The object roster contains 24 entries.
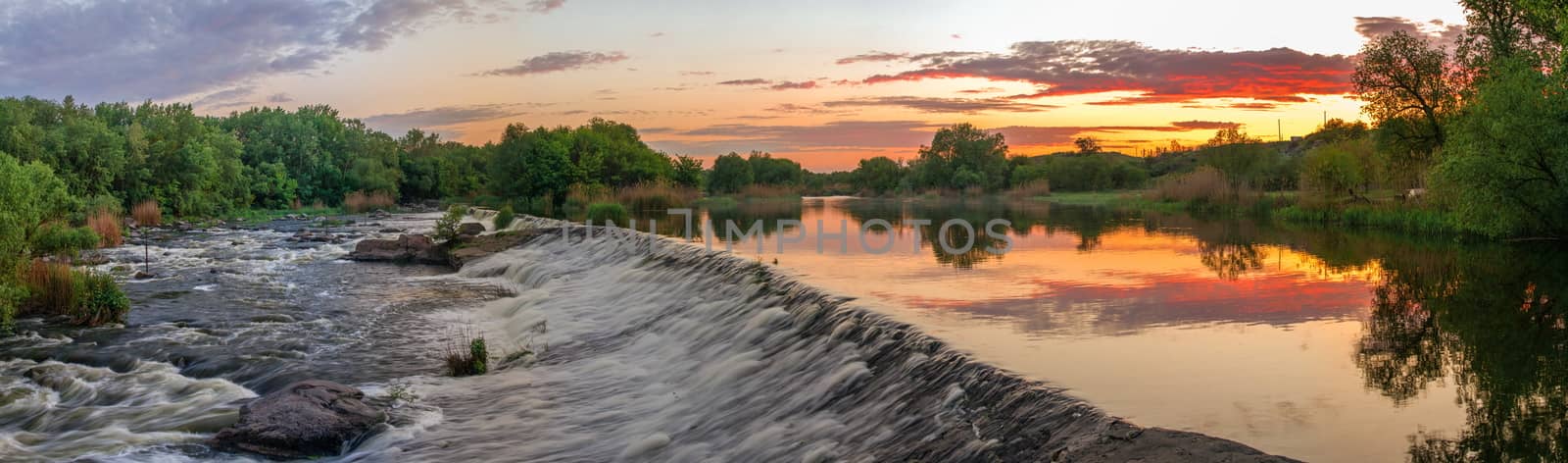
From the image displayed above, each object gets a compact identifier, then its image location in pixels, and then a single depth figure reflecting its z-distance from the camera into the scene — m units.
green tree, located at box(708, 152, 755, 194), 112.62
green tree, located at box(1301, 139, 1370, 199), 33.88
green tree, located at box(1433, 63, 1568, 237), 20.31
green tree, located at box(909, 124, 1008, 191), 103.69
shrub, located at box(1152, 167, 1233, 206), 41.41
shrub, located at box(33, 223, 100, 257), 16.81
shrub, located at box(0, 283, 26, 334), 13.12
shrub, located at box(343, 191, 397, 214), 74.19
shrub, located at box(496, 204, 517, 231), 38.09
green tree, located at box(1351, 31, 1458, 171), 31.41
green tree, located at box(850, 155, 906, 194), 110.69
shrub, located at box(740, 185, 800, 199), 83.12
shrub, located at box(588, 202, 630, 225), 44.13
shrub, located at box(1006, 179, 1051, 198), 80.22
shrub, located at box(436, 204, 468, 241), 28.72
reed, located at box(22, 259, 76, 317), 14.88
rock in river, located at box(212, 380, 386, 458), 7.97
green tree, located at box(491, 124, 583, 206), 72.00
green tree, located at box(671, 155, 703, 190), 86.31
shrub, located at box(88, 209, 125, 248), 30.14
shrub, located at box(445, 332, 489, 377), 11.16
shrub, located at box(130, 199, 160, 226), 43.78
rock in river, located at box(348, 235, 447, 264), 26.45
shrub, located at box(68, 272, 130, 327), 14.30
